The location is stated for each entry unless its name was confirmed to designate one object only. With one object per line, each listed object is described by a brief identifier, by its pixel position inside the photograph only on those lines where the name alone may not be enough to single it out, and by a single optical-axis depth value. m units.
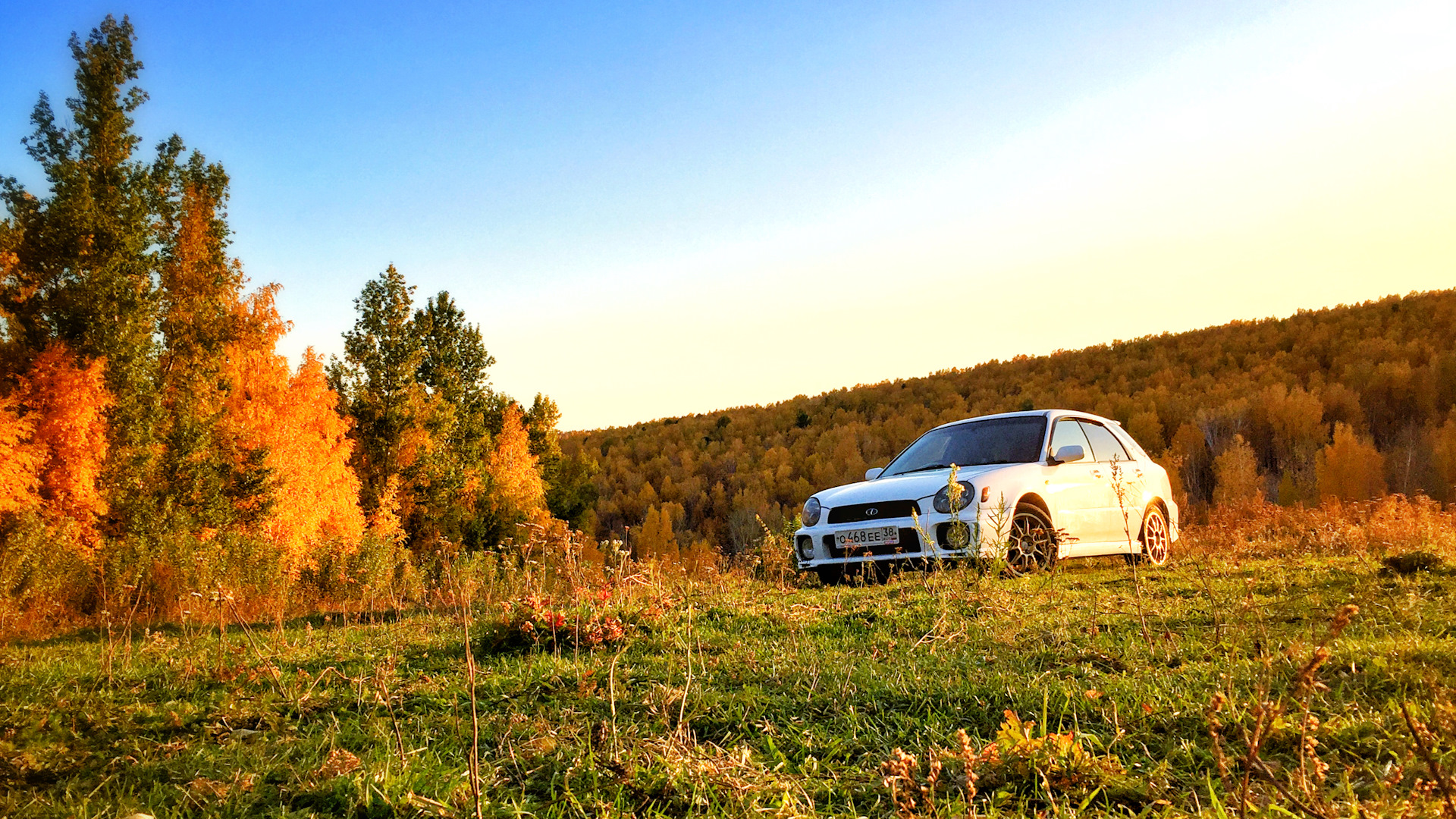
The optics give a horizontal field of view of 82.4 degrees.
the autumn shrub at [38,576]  11.74
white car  7.17
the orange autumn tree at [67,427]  17.50
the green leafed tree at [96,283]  18.34
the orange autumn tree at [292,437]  23.92
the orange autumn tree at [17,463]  16.02
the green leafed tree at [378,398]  30.20
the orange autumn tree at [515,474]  34.44
